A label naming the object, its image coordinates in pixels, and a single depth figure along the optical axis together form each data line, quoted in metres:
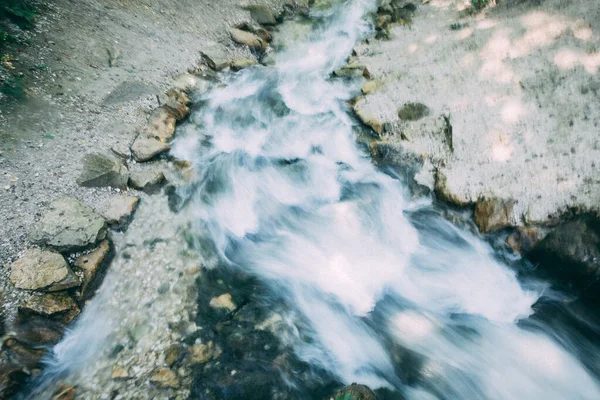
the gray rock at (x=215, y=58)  6.73
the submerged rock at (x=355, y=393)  2.79
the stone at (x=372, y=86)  5.89
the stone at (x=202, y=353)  3.13
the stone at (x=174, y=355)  3.09
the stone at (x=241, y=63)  6.93
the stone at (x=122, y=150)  4.61
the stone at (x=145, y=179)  4.45
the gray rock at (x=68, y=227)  3.39
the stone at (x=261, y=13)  8.19
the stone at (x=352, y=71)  6.41
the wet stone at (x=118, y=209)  3.97
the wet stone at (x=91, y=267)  3.44
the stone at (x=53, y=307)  3.04
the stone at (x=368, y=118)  5.28
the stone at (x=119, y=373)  3.01
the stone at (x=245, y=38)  7.38
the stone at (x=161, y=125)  5.13
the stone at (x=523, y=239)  3.58
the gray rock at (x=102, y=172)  4.09
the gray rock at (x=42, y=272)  3.10
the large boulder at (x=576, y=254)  3.18
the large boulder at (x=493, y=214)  3.76
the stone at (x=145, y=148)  4.75
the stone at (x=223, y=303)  3.59
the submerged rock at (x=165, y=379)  2.94
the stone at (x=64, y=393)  2.88
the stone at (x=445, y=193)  4.07
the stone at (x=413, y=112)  5.03
